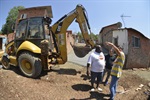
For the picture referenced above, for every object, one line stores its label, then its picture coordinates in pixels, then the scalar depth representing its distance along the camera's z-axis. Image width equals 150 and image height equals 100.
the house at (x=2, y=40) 15.35
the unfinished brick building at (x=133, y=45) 8.84
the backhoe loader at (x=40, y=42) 4.72
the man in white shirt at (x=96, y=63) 3.84
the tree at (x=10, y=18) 25.47
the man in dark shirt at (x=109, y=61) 4.53
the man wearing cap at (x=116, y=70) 3.32
